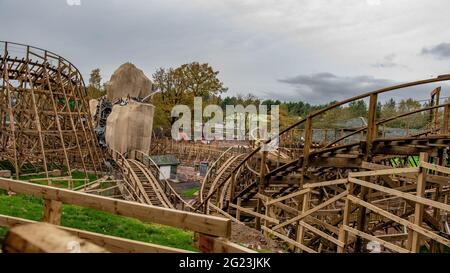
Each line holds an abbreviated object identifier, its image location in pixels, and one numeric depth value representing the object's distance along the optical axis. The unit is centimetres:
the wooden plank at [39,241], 210
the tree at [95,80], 7372
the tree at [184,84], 5420
